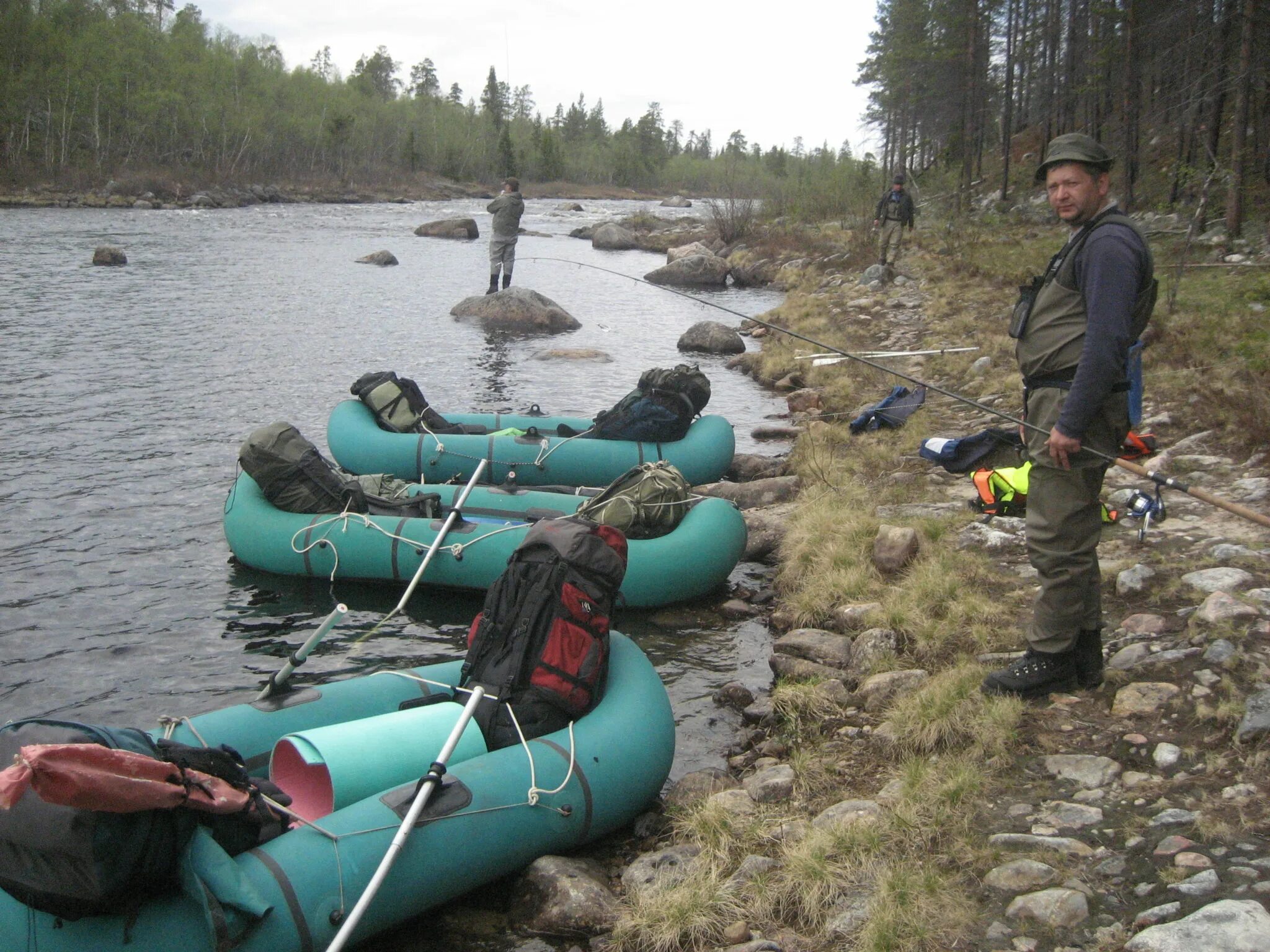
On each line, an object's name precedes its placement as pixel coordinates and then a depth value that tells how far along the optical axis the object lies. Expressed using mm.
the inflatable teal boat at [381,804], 2906
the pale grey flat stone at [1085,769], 3246
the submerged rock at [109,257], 19500
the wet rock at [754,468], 8727
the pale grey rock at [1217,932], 2305
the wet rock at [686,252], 23859
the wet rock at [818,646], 5051
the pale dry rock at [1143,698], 3547
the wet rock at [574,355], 13531
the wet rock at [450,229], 30453
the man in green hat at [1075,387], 3291
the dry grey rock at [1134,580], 4480
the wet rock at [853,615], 5254
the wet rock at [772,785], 3863
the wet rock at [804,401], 10801
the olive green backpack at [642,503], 6477
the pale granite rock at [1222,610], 3857
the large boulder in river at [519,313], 15844
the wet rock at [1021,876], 2799
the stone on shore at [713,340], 14836
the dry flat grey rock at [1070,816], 3045
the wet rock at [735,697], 5078
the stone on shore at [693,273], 22375
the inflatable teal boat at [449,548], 6168
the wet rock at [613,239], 30688
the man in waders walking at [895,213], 15242
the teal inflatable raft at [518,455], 8039
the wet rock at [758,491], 7816
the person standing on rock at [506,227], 15641
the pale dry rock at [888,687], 4371
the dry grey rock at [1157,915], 2500
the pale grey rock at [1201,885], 2553
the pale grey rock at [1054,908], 2611
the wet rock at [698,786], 4117
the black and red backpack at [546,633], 4145
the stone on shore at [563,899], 3404
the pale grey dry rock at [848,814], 3393
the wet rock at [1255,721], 3154
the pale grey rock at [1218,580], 4223
